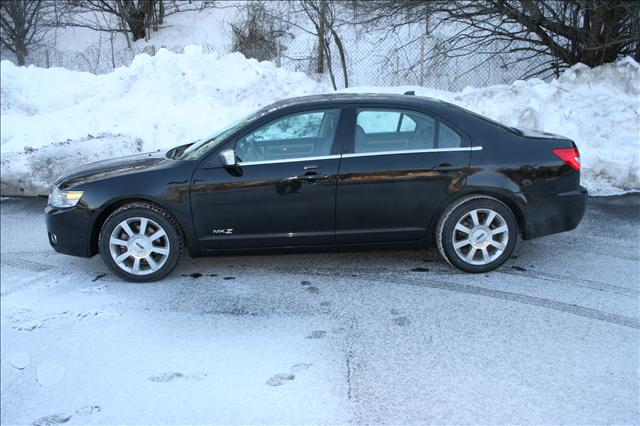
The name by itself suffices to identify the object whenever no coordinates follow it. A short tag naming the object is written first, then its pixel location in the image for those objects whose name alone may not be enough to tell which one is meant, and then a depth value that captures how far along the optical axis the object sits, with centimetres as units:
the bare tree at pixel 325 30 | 1288
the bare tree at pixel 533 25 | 983
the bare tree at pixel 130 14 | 1745
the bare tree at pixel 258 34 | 1449
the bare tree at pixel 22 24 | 1330
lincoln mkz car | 462
